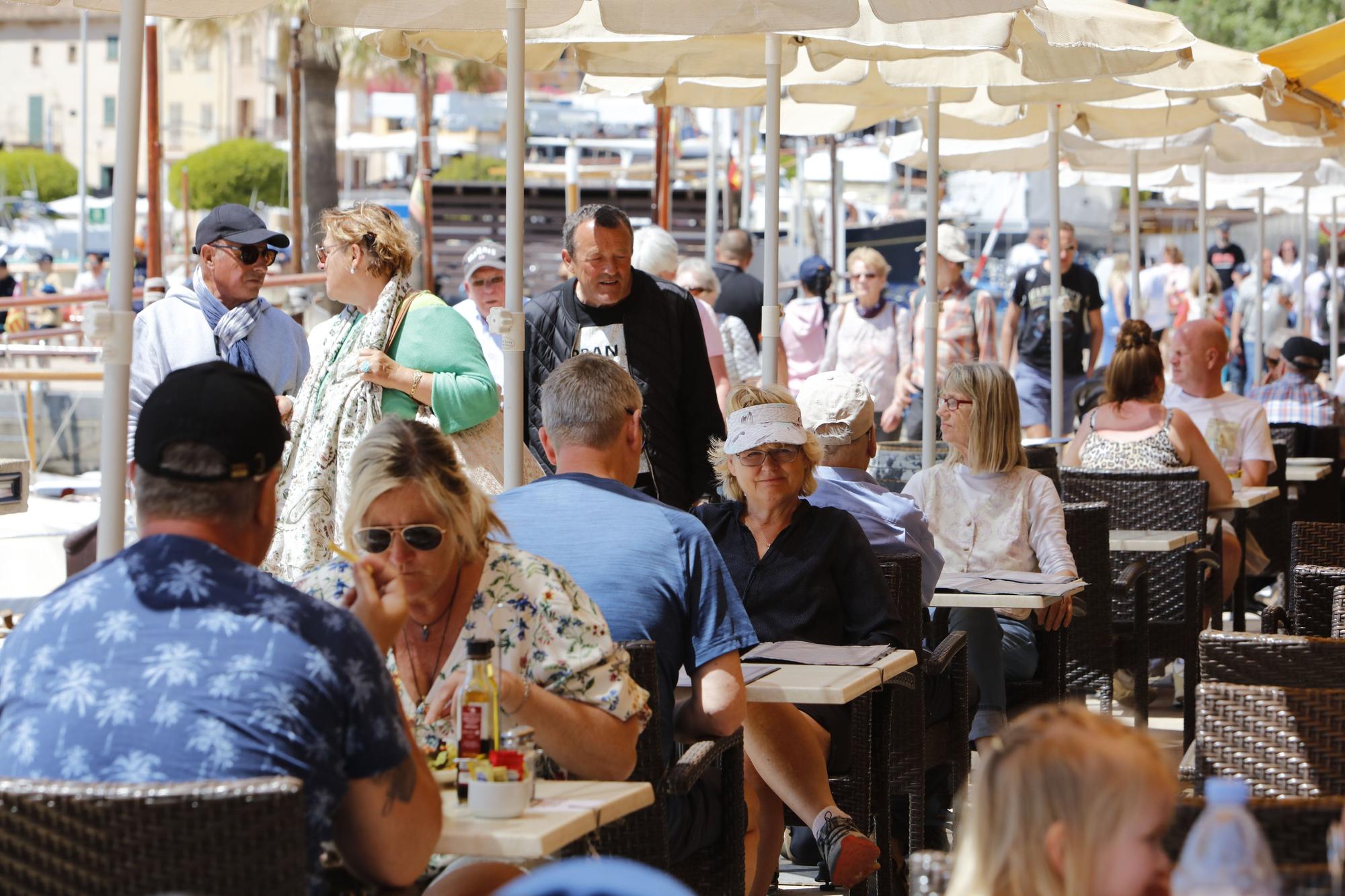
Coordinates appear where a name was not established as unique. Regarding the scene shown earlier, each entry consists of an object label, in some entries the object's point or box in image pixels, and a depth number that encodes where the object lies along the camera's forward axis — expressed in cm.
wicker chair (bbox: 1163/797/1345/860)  481
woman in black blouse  878
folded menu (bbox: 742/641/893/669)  830
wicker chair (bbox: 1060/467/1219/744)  1327
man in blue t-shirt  727
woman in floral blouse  630
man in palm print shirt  489
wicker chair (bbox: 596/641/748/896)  662
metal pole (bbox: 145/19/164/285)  2467
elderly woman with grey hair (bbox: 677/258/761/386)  2066
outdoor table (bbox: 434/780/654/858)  530
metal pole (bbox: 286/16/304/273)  4412
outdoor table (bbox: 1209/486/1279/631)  1507
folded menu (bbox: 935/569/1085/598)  1030
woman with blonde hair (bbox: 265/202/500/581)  1098
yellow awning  1680
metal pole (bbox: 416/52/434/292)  3512
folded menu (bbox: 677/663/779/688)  789
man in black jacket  1200
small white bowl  552
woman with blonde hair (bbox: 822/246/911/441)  2311
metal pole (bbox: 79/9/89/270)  6031
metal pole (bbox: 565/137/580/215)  3591
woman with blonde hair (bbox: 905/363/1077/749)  1144
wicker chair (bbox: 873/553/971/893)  918
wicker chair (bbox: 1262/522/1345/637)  946
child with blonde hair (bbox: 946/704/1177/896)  421
